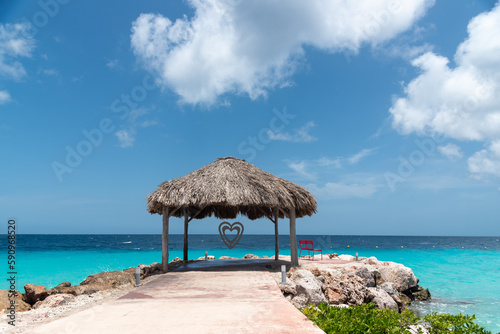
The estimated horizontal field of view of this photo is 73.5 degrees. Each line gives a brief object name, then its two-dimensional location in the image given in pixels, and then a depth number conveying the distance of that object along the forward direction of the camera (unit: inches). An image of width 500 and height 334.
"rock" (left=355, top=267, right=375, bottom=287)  422.3
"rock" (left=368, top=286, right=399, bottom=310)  367.6
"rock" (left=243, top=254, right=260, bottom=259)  626.8
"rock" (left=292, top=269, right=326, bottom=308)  291.9
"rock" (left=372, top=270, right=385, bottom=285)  447.8
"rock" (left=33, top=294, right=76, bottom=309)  323.6
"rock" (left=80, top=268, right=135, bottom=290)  385.1
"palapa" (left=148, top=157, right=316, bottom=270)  392.2
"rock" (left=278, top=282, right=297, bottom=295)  300.2
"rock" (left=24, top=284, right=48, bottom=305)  393.7
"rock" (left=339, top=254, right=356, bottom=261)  586.6
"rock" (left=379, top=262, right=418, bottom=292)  482.0
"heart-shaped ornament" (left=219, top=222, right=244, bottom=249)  499.3
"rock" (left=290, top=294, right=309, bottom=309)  286.4
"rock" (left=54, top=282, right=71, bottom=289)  445.1
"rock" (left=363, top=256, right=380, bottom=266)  523.7
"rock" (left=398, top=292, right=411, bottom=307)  462.9
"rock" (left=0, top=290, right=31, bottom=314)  355.1
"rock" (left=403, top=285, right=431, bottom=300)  512.4
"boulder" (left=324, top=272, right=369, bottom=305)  329.6
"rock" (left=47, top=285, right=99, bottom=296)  356.3
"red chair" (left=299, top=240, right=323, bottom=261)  561.9
